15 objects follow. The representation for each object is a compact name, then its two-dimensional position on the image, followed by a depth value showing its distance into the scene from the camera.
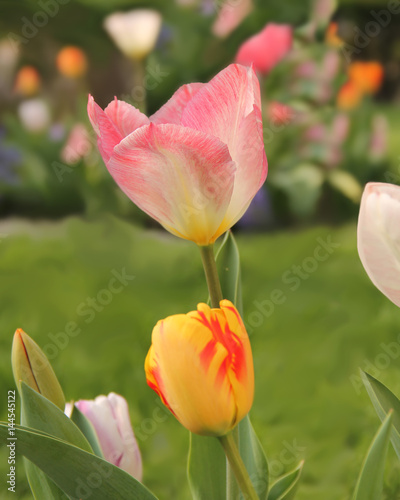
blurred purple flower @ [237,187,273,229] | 4.08
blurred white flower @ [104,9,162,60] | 4.27
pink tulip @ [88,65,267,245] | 1.01
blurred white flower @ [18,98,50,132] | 4.71
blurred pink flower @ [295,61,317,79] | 3.80
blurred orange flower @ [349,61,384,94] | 4.27
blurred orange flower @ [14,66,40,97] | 5.05
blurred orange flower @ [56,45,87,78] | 4.85
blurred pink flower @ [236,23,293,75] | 3.28
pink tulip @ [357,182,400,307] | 0.99
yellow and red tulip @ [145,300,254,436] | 0.98
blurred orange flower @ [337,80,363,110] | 3.97
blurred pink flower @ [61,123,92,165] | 4.16
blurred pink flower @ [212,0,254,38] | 4.29
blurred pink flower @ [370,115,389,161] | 4.16
